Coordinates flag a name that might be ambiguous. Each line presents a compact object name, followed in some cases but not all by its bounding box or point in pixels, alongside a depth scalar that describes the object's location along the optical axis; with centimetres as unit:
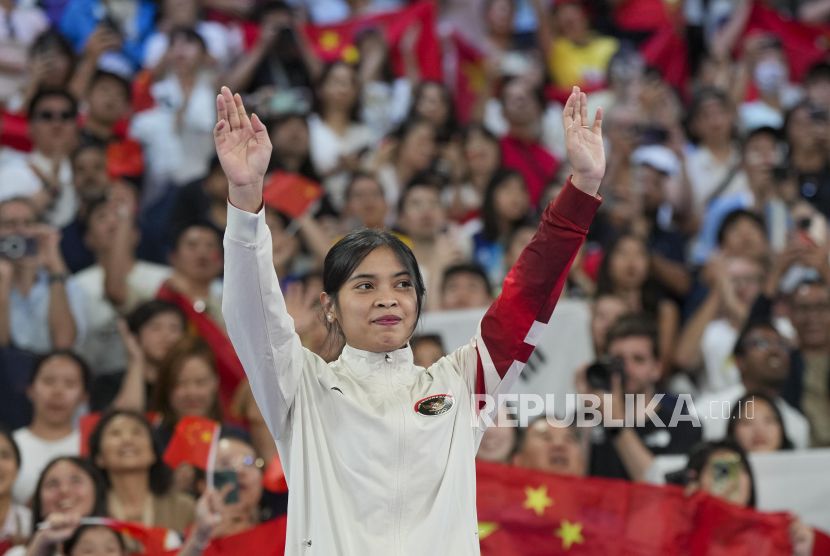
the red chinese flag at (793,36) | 2244
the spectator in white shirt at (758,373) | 1202
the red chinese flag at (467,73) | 2087
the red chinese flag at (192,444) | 920
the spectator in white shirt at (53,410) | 1038
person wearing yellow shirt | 2072
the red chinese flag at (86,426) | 1023
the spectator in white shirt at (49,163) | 1380
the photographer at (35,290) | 1218
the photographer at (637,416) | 1095
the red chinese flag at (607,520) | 939
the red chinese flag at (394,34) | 2028
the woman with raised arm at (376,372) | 522
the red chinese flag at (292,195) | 1370
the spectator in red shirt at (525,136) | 1784
